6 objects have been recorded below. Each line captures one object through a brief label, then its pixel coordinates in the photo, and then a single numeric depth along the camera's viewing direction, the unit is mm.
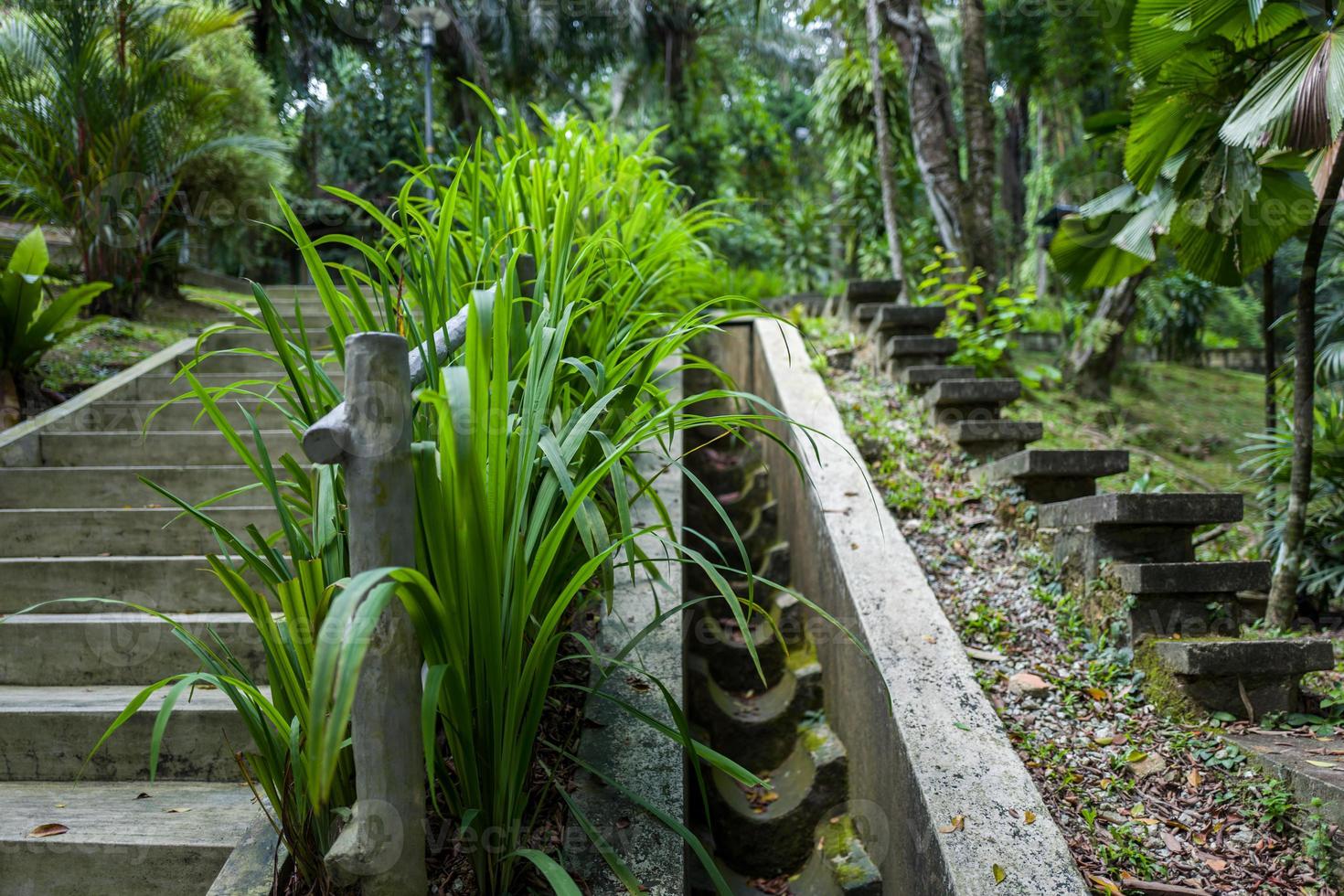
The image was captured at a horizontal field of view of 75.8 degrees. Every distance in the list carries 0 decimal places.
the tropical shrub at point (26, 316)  3338
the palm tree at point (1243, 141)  2301
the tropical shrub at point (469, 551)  1132
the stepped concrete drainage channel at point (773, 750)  2156
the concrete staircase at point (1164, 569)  2014
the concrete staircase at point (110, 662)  1588
